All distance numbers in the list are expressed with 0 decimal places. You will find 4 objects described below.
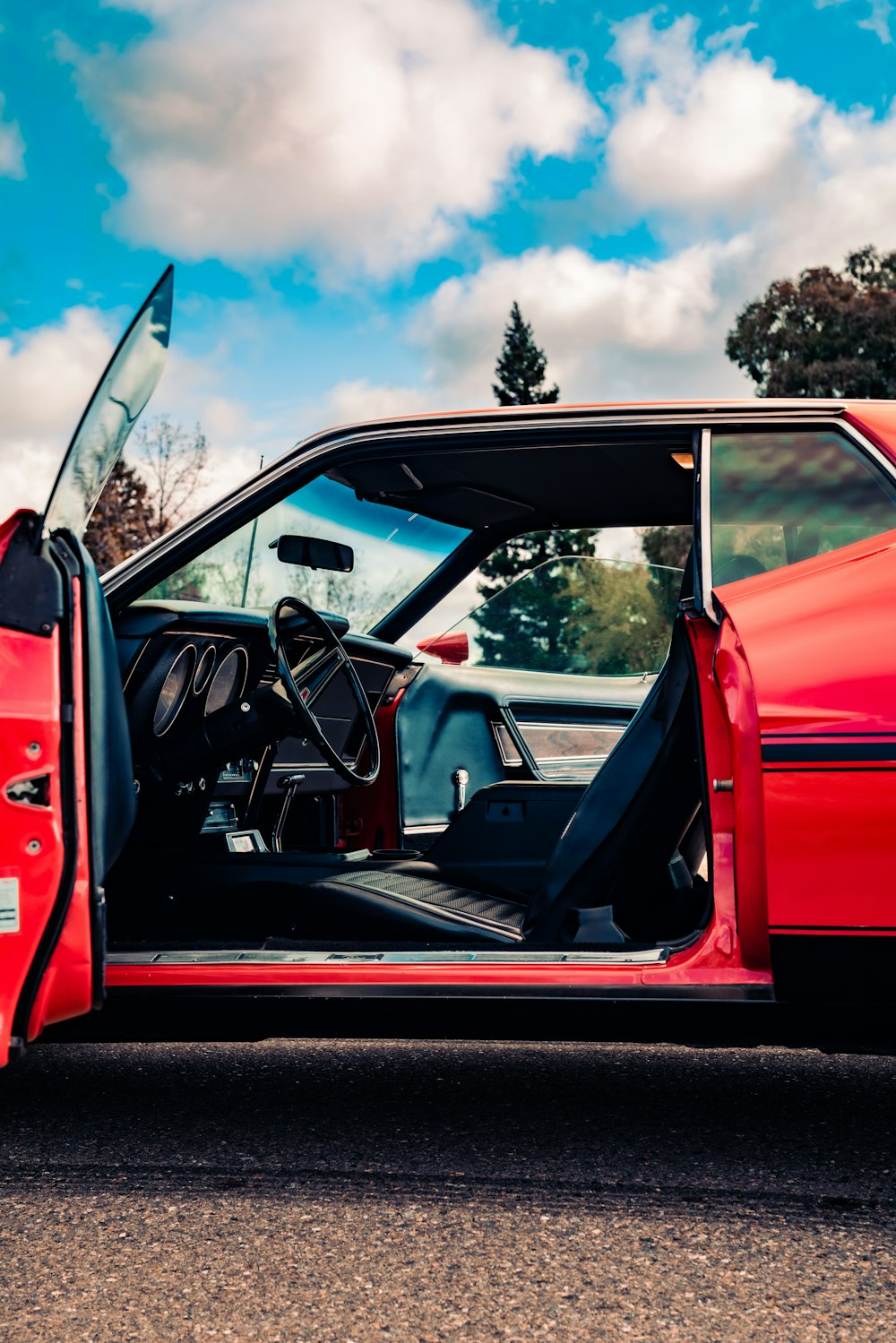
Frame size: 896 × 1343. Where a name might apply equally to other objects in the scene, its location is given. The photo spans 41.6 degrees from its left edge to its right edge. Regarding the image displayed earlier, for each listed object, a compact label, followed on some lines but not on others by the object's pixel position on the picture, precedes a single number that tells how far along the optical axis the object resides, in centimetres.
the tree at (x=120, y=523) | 2700
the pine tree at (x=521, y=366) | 4419
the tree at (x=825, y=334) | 2886
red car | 218
